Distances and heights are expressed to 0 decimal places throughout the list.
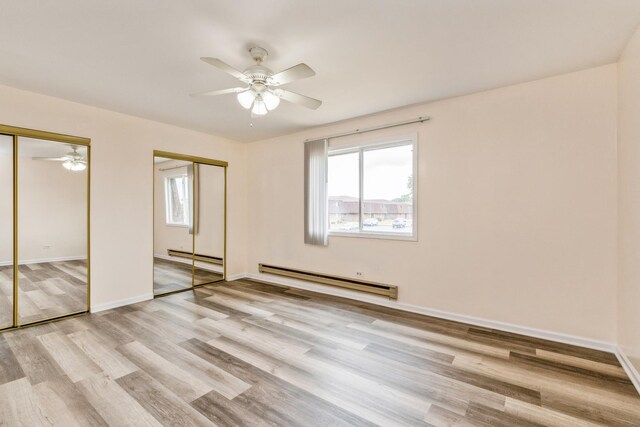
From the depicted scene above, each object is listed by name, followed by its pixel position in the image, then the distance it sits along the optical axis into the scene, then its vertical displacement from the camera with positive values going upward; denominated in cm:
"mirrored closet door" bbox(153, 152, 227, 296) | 443 -14
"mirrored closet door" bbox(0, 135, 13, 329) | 312 -20
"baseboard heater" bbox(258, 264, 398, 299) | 389 -100
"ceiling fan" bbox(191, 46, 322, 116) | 212 +101
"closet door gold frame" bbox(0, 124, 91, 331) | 314 +44
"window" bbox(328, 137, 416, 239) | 383 +33
